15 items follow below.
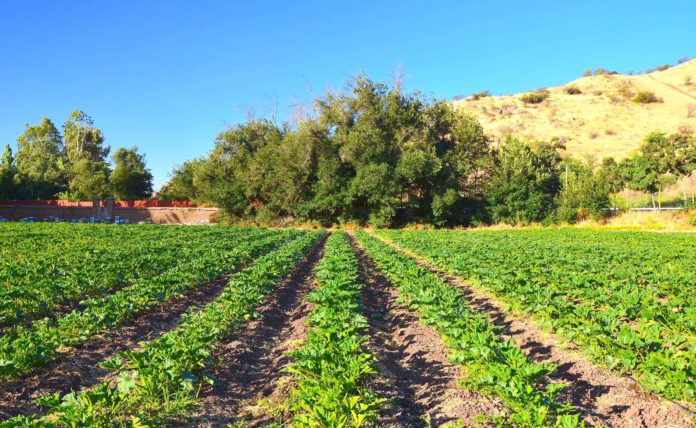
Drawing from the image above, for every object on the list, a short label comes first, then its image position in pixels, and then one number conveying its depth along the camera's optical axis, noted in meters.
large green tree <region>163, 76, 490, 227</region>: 37.72
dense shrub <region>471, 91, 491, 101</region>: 98.09
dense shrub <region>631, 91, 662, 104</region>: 81.21
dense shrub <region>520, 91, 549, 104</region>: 89.12
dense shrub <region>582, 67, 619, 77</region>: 101.62
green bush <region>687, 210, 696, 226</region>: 31.45
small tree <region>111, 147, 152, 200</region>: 61.21
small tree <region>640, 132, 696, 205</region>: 33.44
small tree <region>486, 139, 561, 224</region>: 38.50
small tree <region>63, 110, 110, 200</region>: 59.31
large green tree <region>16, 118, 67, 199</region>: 61.75
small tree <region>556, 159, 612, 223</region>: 35.75
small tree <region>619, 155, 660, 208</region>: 33.72
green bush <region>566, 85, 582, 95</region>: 92.56
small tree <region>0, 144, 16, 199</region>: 57.25
